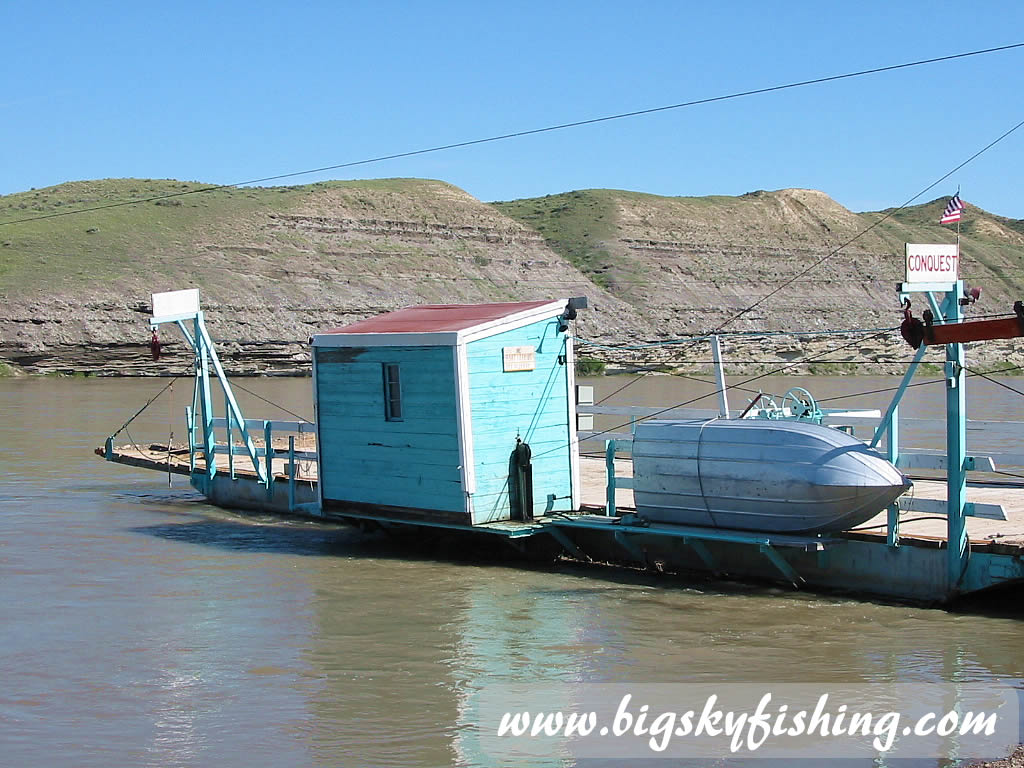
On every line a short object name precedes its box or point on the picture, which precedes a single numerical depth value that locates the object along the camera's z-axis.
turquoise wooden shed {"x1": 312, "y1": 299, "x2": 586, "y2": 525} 15.65
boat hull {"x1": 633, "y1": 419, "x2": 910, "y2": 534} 13.17
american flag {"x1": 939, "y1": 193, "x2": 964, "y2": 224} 15.43
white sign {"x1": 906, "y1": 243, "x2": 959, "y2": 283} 13.38
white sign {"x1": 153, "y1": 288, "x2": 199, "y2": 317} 20.92
